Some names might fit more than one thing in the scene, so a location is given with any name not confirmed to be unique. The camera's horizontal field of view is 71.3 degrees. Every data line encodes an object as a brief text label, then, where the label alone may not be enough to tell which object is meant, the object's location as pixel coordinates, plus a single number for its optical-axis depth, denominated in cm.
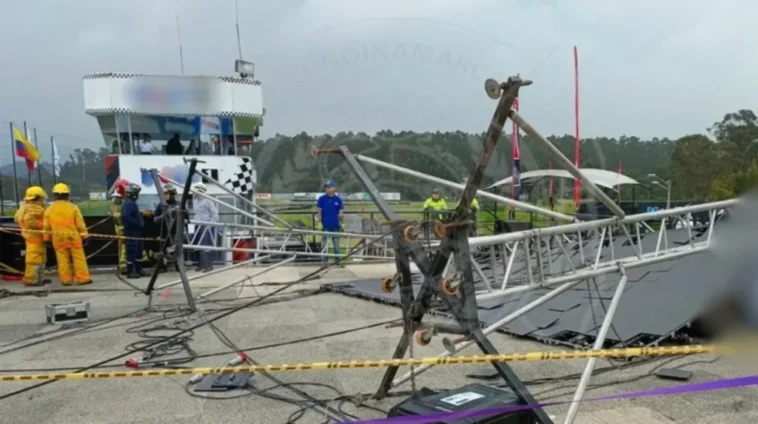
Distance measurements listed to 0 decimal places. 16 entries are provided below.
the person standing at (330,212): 985
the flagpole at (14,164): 1318
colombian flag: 1344
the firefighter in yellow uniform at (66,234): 873
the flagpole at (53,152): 1508
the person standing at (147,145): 1233
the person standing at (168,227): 692
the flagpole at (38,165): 1403
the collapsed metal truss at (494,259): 297
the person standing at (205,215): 977
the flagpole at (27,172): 1363
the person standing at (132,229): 958
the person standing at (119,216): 1045
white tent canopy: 1046
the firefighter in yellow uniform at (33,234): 901
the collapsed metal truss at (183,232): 661
